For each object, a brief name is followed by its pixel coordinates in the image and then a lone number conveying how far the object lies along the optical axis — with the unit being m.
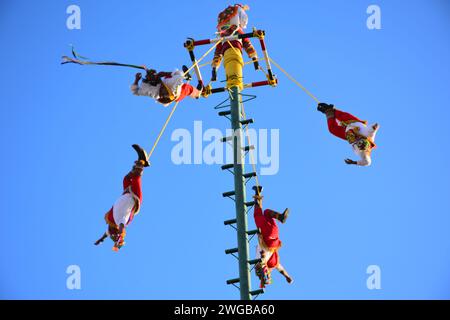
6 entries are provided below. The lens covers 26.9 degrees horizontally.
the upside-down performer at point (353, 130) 17.69
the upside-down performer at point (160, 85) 17.55
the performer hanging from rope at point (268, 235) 17.41
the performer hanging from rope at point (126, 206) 16.66
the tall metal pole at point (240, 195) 16.02
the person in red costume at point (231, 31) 19.48
